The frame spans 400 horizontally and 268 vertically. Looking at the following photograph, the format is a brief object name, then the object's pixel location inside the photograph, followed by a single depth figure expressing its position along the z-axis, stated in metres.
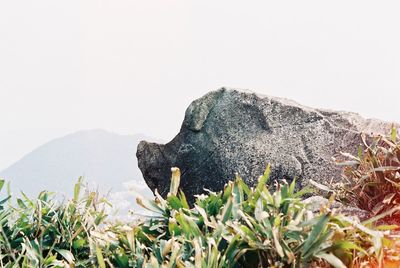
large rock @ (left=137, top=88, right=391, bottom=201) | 8.56
